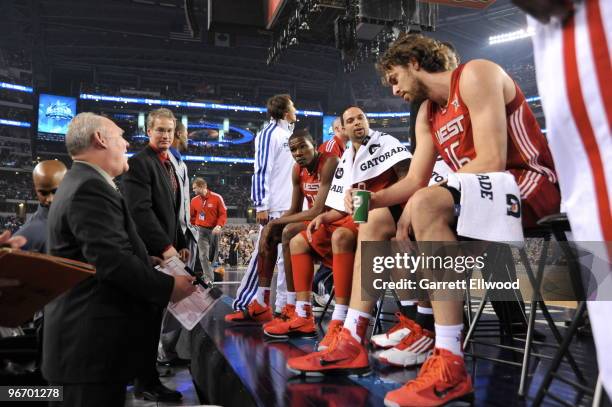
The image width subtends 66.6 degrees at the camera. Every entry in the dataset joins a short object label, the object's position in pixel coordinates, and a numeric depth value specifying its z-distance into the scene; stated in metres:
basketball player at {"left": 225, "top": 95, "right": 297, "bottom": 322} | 3.86
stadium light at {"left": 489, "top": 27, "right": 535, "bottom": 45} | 22.84
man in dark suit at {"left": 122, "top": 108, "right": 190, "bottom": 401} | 2.63
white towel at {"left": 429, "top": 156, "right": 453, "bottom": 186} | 2.62
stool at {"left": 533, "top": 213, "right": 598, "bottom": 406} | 1.31
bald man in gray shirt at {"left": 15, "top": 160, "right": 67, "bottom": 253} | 2.34
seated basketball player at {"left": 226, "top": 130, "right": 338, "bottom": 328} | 3.16
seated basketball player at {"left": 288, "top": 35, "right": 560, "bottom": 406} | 1.42
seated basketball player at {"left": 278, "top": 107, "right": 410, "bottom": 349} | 2.46
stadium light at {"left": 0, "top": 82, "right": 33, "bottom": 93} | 24.02
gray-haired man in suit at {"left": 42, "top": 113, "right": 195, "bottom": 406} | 1.55
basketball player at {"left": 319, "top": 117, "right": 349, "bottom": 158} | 4.29
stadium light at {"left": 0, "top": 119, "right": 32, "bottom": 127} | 24.98
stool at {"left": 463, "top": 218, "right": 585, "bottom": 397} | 1.61
